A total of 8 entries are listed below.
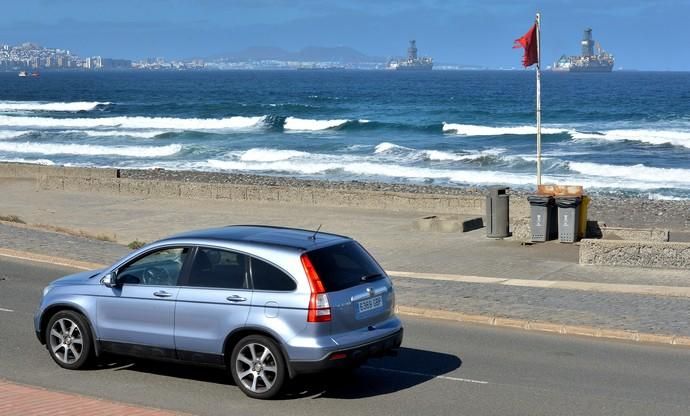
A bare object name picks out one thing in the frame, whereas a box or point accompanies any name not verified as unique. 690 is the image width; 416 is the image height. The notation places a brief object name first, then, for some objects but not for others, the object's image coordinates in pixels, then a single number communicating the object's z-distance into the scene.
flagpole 21.16
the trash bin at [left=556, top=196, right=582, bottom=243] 19.50
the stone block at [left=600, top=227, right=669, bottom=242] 19.19
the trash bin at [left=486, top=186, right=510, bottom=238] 20.42
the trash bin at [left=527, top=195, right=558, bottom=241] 19.62
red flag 21.94
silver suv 9.02
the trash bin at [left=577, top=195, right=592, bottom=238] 19.81
